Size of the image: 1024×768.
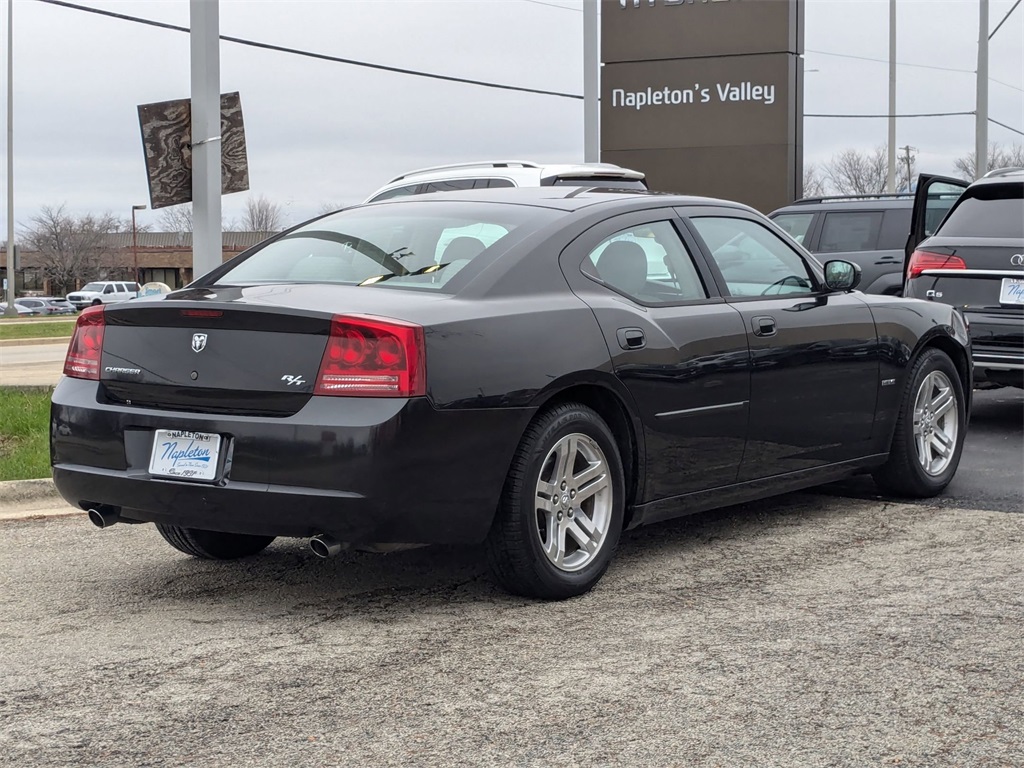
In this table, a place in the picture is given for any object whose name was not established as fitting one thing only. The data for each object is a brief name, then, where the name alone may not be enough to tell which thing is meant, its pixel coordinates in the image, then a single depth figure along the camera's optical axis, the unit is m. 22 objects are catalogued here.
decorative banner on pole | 9.49
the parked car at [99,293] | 65.56
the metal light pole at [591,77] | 18.19
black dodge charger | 4.64
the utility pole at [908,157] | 83.38
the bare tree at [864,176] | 84.50
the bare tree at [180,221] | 94.44
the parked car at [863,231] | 14.93
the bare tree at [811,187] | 85.74
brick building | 88.38
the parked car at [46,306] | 67.75
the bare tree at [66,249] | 88.81
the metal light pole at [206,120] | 9.59
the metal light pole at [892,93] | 37.19
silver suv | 12.12
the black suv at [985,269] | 9.26
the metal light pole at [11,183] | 46.81
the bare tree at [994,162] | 79.38
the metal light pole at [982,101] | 27.03
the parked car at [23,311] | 67.00
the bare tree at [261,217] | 98.69
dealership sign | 21.83
